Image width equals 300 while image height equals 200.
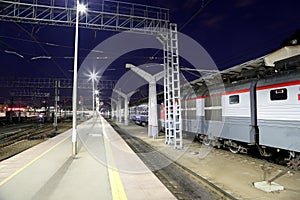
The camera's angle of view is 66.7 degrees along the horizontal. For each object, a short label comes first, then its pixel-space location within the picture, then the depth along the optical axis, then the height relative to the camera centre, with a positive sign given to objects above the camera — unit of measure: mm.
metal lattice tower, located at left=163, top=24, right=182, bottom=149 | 13615 +3273
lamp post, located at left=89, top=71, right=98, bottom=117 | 34431 +5644
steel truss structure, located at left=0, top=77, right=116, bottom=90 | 41062 +5420
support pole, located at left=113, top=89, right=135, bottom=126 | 34625 +1920
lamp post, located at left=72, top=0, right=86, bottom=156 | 10406 +404
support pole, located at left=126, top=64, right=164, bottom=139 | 18359 +855
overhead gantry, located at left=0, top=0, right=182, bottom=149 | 13289 +5710
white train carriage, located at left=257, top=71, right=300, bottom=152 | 7594 -11
